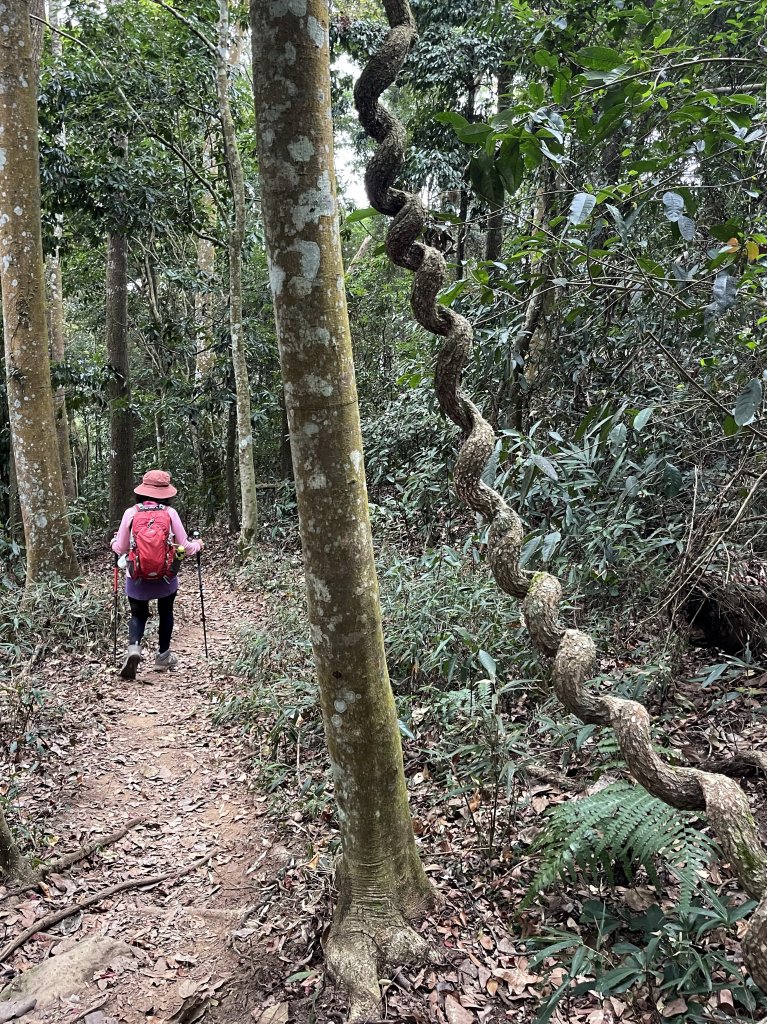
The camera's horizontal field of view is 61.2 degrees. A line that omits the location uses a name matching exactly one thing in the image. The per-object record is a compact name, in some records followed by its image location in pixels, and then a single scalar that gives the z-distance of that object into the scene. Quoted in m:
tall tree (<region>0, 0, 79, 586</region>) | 6.91
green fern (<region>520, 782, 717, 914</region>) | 2.41
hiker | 6.12
